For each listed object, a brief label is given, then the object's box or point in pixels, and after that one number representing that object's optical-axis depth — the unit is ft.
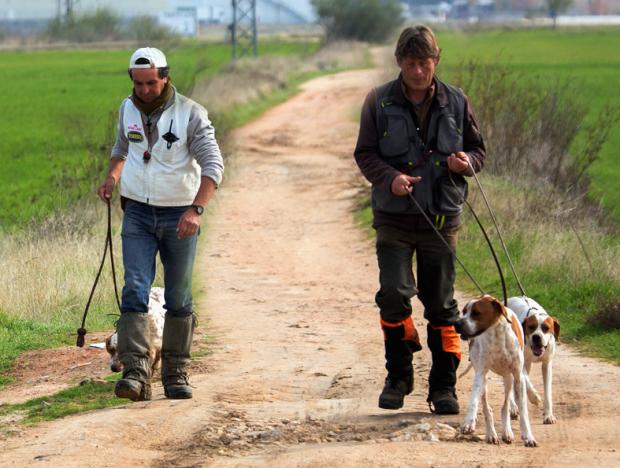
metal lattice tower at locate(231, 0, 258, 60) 370.26
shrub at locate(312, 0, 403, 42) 553.64
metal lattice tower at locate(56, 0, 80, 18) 623.73
